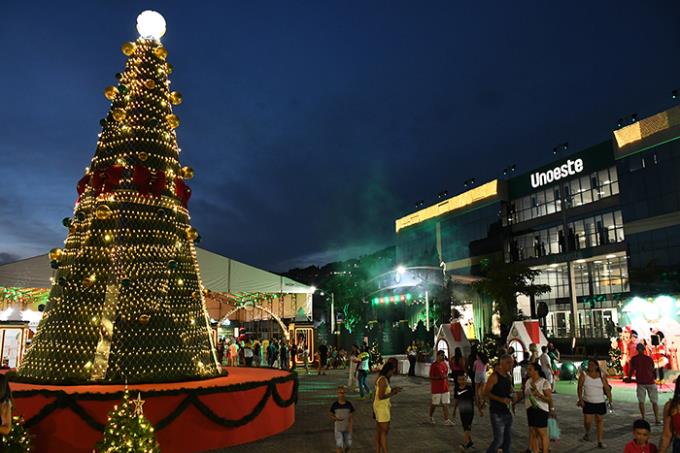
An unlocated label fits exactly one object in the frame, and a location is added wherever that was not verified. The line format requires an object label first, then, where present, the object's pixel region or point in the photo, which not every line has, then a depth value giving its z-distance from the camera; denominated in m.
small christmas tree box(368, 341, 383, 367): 23.81
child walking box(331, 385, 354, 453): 7.02
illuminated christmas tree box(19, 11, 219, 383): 8.40
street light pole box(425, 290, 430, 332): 34.25
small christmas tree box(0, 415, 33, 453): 6.01
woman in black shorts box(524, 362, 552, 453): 7.10
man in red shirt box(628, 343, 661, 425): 9.89
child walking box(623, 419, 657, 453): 4.16
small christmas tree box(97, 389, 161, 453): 5.74
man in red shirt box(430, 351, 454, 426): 10.38
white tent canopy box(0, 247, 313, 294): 23.06
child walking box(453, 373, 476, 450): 8.12
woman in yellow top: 7.23
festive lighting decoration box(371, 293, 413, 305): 36.47
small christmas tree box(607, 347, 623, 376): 19.45
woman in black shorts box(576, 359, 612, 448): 8.30
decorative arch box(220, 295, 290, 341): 30.08
